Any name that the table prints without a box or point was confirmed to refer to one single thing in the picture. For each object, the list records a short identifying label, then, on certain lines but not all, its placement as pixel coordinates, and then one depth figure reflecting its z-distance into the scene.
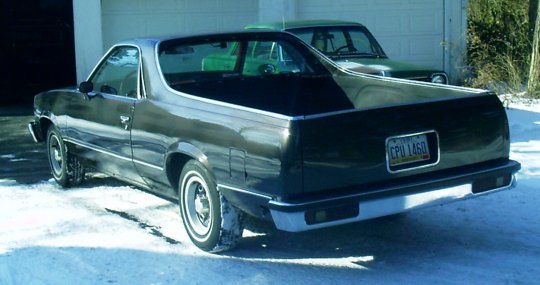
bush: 12.62
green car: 9.74
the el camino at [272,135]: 4.87
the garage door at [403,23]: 15.55
